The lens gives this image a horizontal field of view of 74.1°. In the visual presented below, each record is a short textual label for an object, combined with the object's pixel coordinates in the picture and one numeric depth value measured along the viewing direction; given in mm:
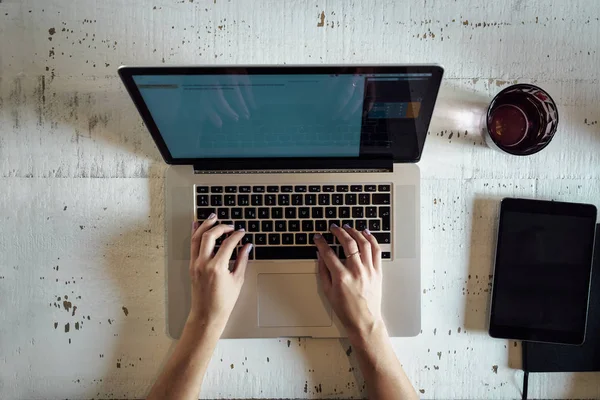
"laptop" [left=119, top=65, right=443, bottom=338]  835
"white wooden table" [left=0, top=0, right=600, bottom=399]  892
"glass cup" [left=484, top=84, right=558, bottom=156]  819
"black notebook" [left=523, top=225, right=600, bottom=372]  876
